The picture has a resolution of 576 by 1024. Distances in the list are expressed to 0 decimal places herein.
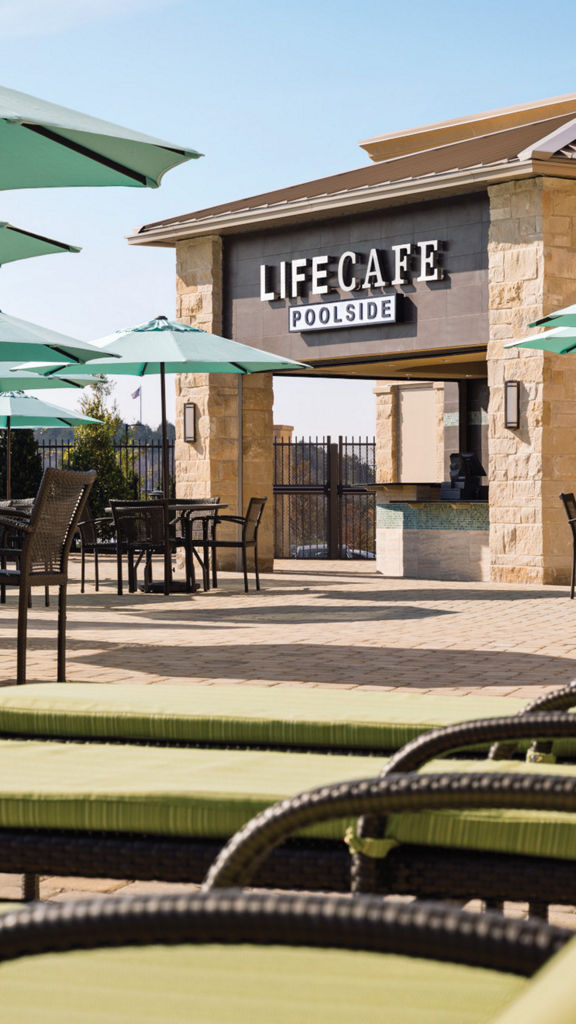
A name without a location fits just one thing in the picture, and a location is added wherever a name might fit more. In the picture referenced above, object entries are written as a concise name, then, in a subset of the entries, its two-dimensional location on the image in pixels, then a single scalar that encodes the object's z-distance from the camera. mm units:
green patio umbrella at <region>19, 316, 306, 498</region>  13172
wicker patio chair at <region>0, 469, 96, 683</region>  6293
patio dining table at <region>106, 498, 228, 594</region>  12836
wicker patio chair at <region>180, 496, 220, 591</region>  13508
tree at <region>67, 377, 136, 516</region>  22734
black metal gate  22328
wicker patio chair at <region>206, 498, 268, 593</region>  13141
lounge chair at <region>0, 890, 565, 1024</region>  1167
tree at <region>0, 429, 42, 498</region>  21297
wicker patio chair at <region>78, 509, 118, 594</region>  13000
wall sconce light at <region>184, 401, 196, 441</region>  18297
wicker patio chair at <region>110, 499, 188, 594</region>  12797
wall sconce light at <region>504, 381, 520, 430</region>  14969
